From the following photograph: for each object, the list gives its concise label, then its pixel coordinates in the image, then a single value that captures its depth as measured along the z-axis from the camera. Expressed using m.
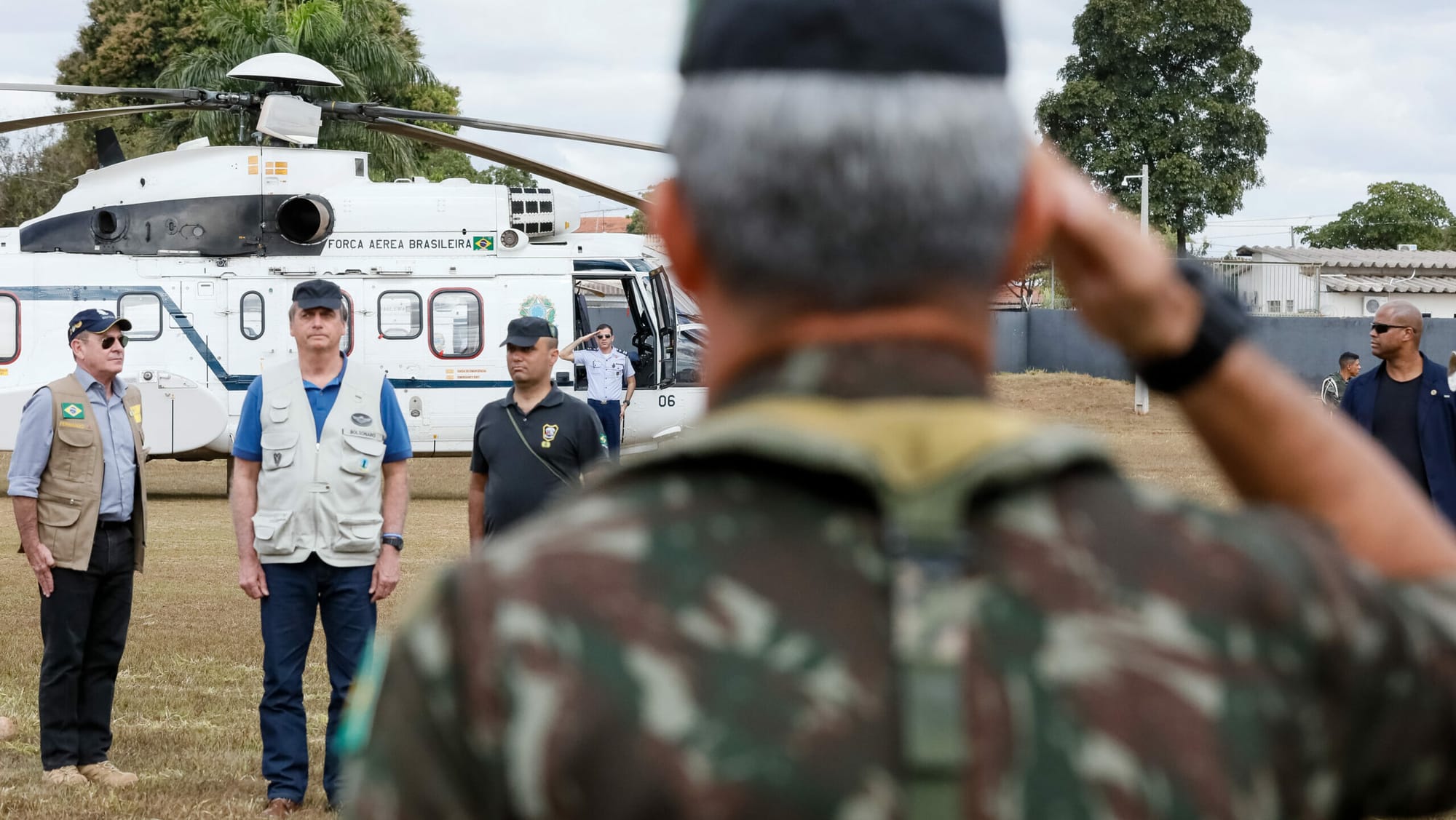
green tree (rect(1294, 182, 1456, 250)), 74.69
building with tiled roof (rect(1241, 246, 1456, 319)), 48.31
